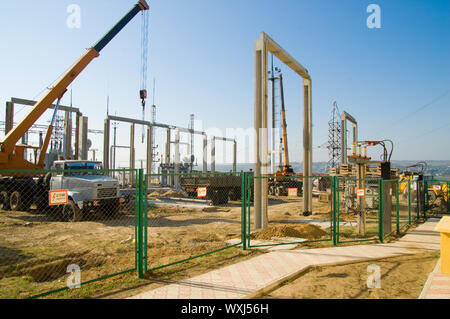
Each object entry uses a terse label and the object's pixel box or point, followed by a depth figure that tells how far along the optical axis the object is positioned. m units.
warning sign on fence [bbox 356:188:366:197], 9.28
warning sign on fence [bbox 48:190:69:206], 5.60
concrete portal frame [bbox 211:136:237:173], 32.28
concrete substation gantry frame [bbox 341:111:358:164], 21.86
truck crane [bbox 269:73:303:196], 27.80
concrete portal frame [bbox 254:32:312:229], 10.66
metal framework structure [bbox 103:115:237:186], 23.16
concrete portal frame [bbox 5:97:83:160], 18.98
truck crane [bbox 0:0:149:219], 14.09
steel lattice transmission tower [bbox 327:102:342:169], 52.53
